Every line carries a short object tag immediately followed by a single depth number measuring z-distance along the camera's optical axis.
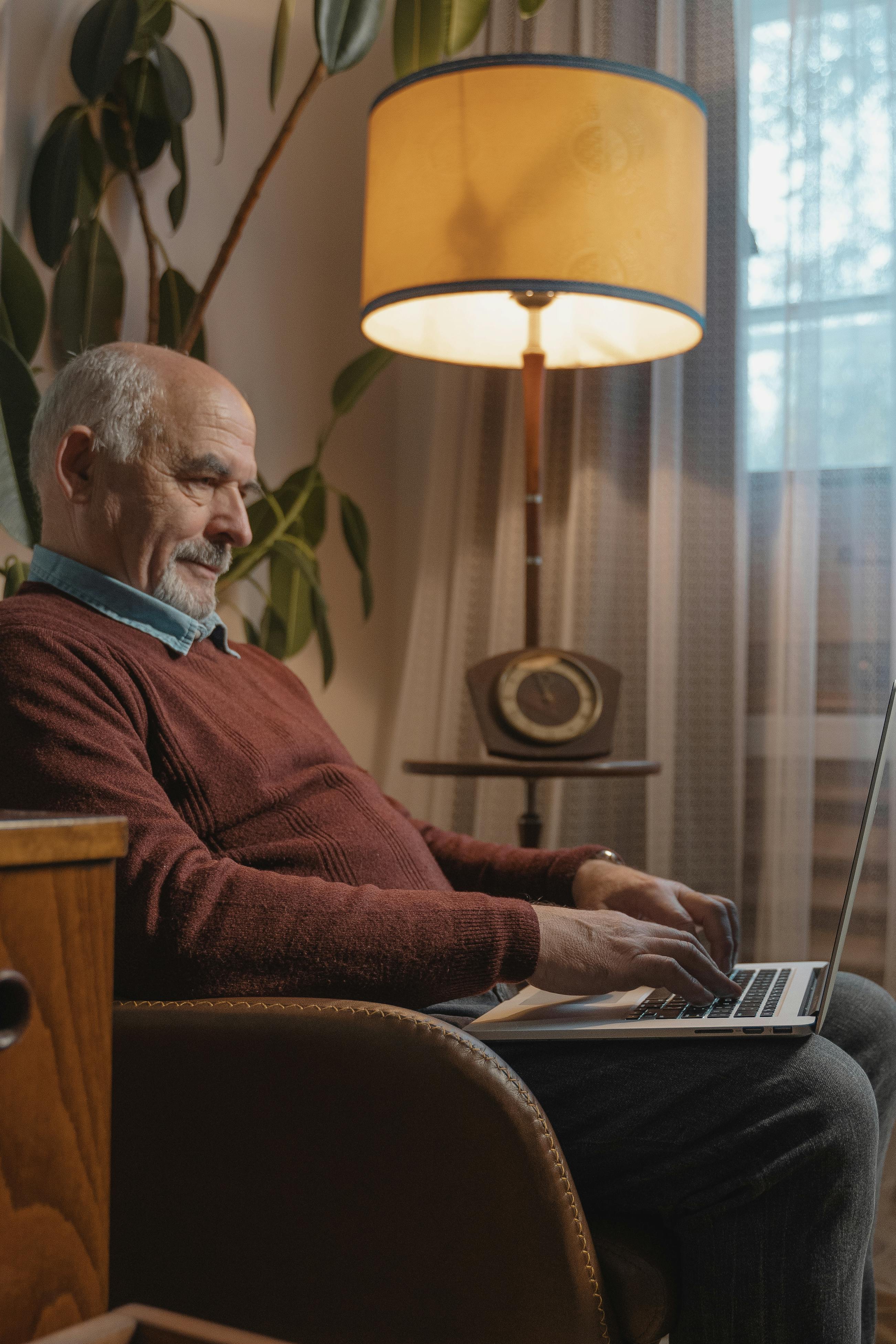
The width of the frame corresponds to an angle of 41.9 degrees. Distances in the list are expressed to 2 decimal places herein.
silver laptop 0.92
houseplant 1.56
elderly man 0.87
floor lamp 1.59
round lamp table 1.68
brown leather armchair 0.78
